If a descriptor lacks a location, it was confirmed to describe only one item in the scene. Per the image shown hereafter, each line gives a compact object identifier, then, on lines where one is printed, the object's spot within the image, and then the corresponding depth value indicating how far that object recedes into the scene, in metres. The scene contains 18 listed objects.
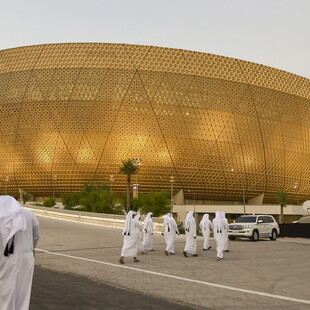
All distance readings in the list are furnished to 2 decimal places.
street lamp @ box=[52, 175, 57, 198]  64.36
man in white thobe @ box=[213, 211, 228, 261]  13.64
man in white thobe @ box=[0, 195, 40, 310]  4.29
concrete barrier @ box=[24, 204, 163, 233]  29.88
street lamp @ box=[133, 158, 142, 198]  60.57
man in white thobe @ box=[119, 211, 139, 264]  12.32
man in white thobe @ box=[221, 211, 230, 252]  14.87
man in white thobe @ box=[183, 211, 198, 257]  14.56
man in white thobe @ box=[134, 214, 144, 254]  13.23
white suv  23.69
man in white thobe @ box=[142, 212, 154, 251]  16.25
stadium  61.53
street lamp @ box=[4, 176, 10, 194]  66.06
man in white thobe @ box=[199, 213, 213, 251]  16.79
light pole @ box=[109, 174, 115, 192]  61.19
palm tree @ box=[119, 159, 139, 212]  55.26
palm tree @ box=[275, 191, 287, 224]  65.32
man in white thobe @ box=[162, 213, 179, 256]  15.04
